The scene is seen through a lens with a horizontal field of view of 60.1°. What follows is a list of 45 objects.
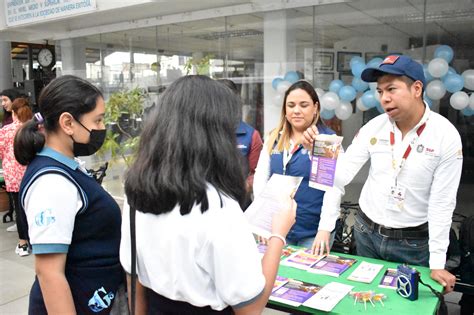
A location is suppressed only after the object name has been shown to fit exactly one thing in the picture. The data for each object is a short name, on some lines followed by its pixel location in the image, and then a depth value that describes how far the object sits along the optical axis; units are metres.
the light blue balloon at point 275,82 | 5.44
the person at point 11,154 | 4.45
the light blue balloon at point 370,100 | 4.60
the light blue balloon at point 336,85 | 5.00
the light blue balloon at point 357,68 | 4.77
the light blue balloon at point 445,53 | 4.43
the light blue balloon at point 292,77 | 5.25
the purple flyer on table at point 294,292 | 1.56
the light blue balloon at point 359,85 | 4.81
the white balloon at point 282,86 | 5.23
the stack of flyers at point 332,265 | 1.84
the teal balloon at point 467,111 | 4.44
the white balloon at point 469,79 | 4.33
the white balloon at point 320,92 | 5.15
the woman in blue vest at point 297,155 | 2.29
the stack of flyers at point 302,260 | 1.93
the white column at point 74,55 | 8.10
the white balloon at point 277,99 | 5.45
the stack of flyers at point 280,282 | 1.70
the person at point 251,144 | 3.12
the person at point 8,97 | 4.95
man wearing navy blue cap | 1.79
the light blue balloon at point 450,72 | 4.39
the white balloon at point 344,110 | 4.91
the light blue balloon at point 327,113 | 5.06
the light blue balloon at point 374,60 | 4.54
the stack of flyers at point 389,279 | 1.70
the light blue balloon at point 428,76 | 4.45
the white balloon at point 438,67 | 4.30
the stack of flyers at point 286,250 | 2.04
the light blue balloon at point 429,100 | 4.40
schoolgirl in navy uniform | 1.29
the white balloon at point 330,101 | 4.92
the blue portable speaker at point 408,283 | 1.57
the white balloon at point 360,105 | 4.76
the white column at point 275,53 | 5.52
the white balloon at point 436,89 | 4.36
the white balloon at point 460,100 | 4.34
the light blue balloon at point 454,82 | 4.32
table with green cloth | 1.50
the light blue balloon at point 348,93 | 4.84
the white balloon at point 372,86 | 4.62
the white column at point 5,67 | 9.69
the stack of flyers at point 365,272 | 1.76
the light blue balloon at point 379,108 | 4.63
